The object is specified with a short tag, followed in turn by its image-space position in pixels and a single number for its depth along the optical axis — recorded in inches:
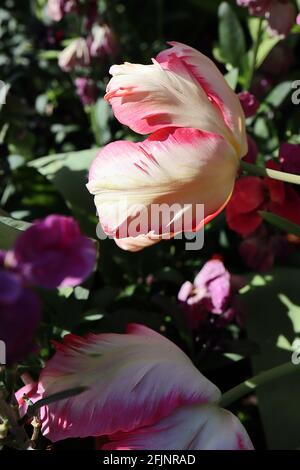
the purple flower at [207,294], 26.0
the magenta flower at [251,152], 26.6
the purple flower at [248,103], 26.9
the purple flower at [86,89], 32.2
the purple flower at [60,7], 30.8
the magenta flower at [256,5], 27.9
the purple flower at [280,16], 28.4
